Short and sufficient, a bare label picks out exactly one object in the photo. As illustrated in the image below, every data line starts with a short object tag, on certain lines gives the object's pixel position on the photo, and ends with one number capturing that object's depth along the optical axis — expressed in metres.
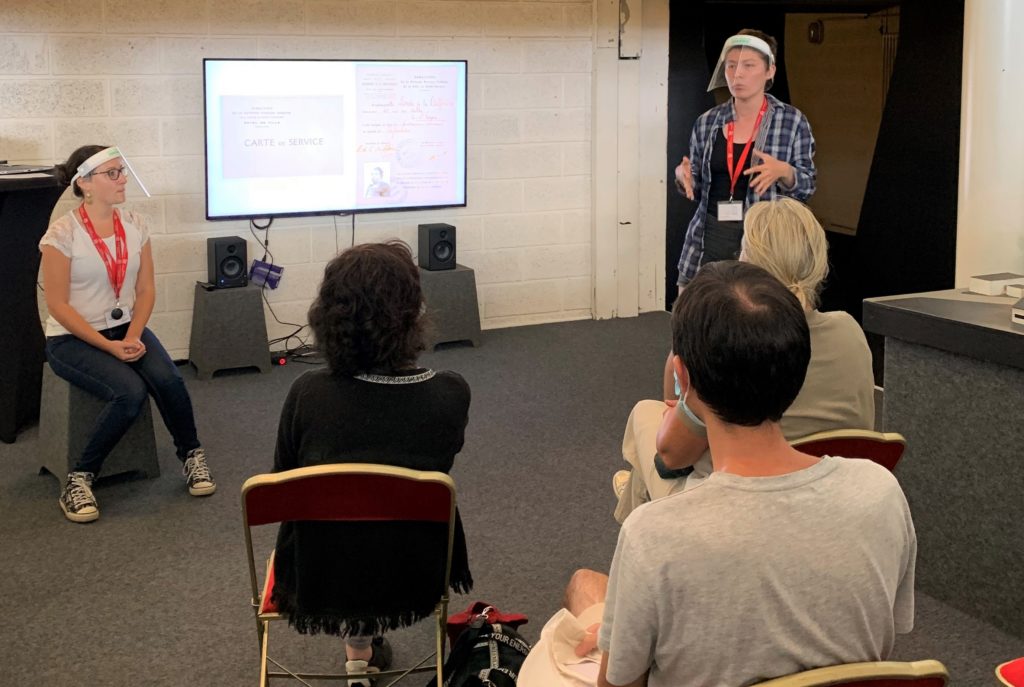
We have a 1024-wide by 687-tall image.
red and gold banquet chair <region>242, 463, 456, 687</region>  2.01
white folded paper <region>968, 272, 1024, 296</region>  3.17
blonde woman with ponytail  2.23
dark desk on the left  4.45
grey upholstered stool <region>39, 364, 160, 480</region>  3.91
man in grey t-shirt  1.32
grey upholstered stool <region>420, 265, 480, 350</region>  5.95
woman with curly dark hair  2.23
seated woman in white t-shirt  3.81
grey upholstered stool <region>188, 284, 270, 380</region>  5.46
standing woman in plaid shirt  4.11
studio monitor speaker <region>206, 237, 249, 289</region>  5.54
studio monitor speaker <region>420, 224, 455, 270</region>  5.98
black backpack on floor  2.16
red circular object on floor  1.65
